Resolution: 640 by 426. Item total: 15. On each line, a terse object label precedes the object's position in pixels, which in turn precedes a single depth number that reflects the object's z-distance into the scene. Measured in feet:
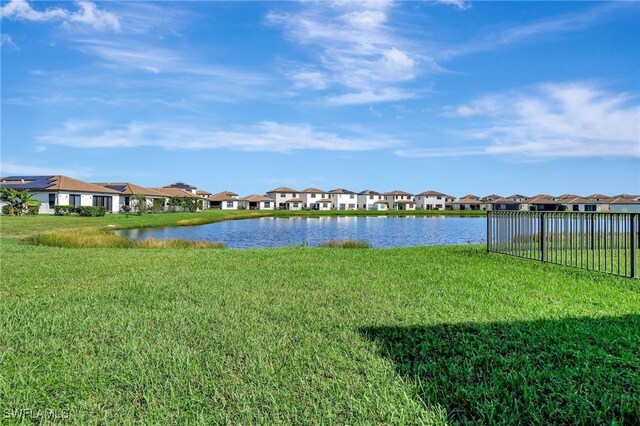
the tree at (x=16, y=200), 107.04
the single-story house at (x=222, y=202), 260.21
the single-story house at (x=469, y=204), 315.27
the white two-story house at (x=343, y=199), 309.22
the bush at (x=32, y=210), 111.96
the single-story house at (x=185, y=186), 318.30
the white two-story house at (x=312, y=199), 297.12
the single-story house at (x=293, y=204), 289.12
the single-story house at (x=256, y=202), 265.34
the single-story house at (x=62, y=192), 123.24
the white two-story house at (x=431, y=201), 325.42
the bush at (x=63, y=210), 116.14
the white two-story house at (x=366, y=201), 322.34
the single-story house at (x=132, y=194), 153.79
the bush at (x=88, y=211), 116.37
